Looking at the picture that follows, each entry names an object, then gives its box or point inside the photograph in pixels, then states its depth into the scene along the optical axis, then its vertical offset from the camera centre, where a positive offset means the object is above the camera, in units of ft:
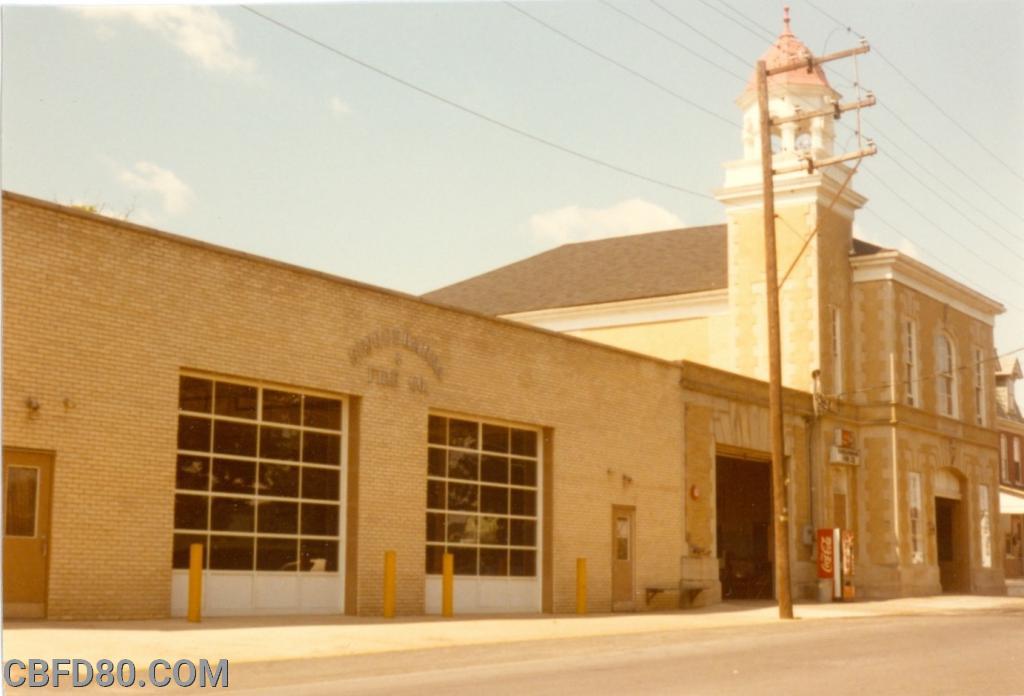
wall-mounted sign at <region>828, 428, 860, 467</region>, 127.13 +9.64
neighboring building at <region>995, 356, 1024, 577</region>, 211.00 +16.55
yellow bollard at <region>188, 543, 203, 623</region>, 63.72 -1.56
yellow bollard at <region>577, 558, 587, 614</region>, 91.15 -2.30
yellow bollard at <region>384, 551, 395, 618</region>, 75.88 -1.78
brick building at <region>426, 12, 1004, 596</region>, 127.65 +21.75
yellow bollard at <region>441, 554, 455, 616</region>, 79.30 -2.14
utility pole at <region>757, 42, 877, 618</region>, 88.94 +11.27
